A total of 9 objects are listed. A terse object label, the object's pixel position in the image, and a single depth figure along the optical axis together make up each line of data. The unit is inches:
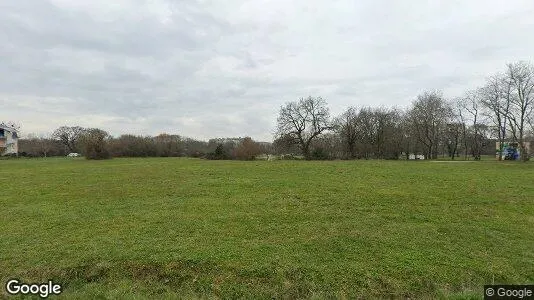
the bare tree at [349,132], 2294.5
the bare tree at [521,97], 1590.8
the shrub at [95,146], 2155.5
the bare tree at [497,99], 1632.6
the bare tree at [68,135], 3799.2
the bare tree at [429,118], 2324.1
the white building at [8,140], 3117.1
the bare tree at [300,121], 2199.8
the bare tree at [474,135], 2305.4
